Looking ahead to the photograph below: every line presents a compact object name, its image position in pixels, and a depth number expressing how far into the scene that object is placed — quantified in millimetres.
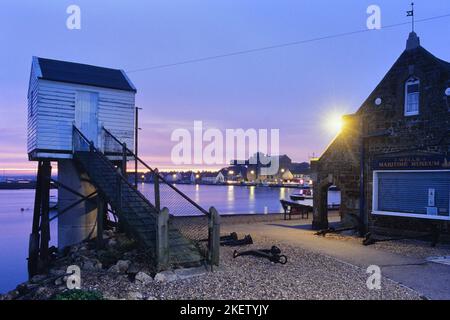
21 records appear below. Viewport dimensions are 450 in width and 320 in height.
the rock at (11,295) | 9667
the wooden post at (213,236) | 10203
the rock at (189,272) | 9312
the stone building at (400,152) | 14930
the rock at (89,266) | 10434
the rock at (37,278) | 11834
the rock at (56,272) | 10715
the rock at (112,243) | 14181
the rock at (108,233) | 17094
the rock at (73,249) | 15290
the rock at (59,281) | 9012
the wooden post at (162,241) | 9469
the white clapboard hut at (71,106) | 16250
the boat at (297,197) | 63219
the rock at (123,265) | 9975
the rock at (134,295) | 7852
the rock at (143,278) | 8798
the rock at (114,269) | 9836
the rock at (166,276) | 8953
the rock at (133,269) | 9427
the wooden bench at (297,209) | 25800
